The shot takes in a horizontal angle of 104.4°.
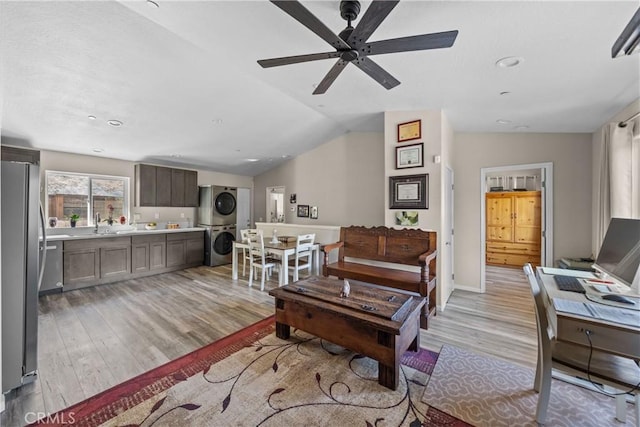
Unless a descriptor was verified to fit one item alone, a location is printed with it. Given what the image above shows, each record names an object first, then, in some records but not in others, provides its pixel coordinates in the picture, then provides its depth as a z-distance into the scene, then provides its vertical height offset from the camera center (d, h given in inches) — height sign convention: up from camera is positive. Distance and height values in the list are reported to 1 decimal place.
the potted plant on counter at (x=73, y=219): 176.4 -5.7
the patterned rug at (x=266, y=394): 63.4 -52.9
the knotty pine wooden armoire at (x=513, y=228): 221.1 -14.7
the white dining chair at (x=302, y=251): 164.6 -28.3
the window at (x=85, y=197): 172.9 +10.7
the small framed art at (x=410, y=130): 139.9 +46.7
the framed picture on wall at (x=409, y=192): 139.0 +11.6
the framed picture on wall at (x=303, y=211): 254.2 +0.3
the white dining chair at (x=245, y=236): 178.2 -18.2
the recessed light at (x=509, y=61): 80.6 +50.1
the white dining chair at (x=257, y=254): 162.9 -29.6
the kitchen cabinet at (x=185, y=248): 207.0 -32.4
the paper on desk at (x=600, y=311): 51.7 -22.3
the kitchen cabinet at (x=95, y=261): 158.4 -34.0
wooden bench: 120.8 -26.5
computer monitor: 64.0 -11.9
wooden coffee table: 75.0 -36.4
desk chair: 53.5 -35.1
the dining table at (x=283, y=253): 157.6 -30.2
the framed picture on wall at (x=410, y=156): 139.7 +32.1
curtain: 96.2 +16.3
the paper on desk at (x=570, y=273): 82.0 -21.2
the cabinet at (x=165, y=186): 201.9 +21.7
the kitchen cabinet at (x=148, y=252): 186.4 -32.2
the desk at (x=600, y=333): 49.3 -25.7
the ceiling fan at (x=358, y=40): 53.8 +44.1
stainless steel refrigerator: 70.1 -17.1
